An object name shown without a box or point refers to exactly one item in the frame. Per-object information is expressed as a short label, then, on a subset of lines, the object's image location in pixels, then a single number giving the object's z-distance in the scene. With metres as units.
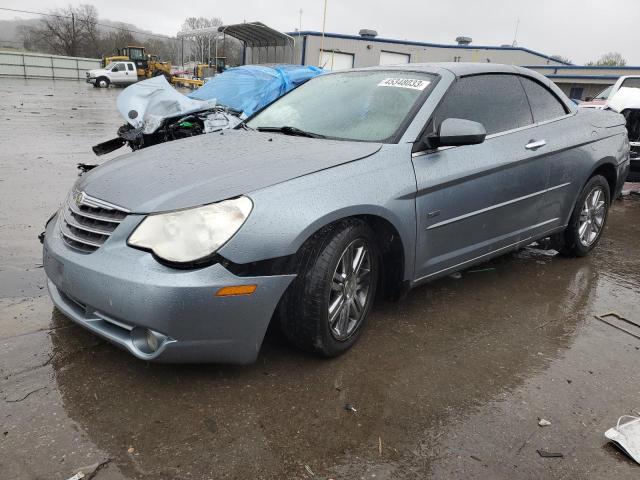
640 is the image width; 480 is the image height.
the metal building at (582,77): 27.36
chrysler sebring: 2.27
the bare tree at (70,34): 63.94
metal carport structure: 23.52
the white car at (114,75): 32.16
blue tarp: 10.23
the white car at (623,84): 10.27
